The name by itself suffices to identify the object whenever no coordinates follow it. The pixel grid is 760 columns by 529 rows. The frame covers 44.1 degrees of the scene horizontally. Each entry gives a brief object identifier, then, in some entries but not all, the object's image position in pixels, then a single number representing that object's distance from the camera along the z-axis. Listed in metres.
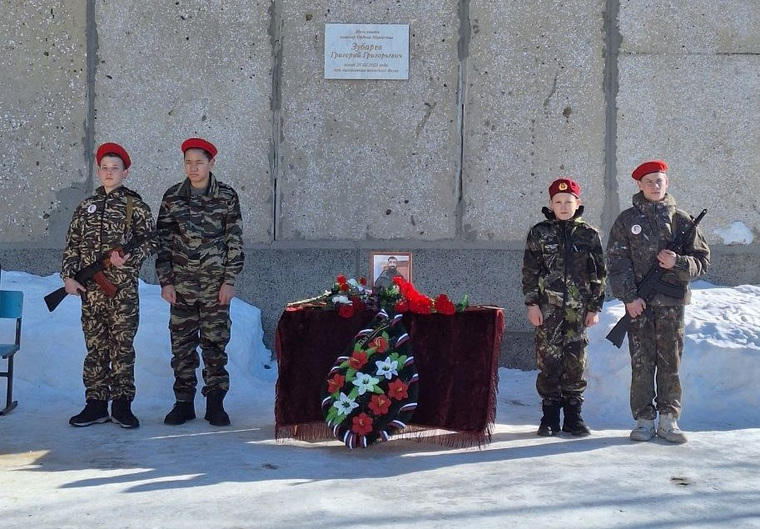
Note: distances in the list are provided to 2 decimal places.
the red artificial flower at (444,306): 5.67
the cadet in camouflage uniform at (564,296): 5.82
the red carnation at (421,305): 5.71
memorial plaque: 8.12
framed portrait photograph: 5.86
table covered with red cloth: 5.66
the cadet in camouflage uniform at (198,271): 6.12
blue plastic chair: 6.41
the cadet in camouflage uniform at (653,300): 5.73
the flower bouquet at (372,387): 5.43
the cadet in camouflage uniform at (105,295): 6.01
